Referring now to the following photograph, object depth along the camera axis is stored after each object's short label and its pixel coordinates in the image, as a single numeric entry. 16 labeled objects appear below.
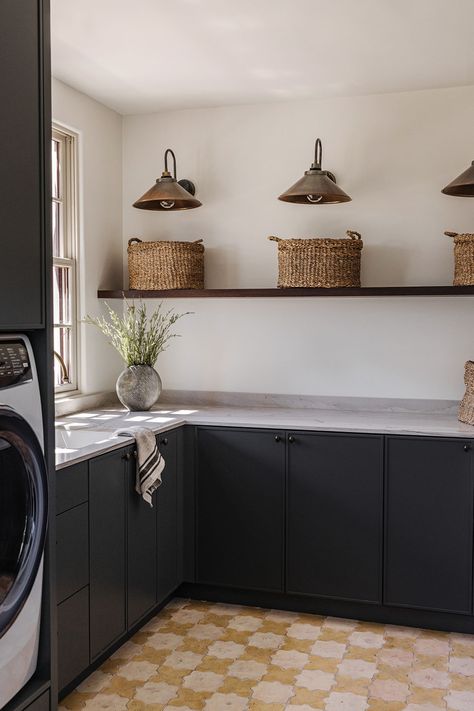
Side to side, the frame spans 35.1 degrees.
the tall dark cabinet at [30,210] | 2.06
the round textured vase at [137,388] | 3.88
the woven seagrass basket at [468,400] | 3.55
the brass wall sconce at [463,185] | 3.45
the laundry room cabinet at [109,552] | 2.61
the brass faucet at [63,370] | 3.87
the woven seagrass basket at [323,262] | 3.74
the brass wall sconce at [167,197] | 3.82
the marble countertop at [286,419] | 3.39
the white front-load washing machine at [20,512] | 2.09
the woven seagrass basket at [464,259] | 3.57
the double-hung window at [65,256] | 3.87
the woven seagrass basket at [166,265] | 4.02
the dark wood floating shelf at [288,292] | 3.65
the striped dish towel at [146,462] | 3.13
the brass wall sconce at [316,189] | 3.64
